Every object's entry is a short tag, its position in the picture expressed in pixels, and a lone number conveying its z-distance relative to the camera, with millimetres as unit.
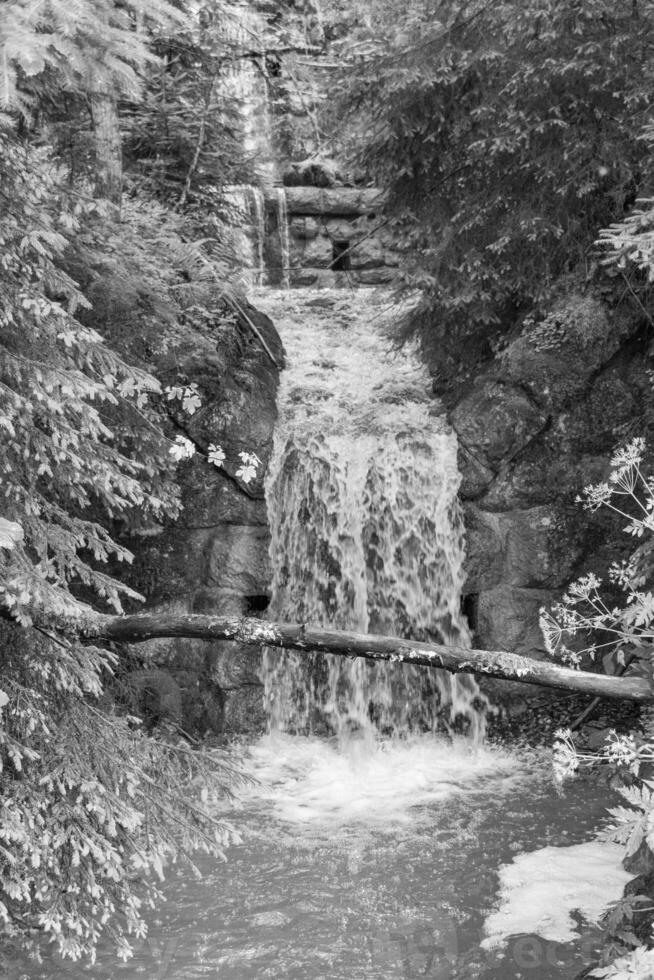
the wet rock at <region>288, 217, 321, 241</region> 16438
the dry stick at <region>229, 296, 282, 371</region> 9473
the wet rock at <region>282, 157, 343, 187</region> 16891
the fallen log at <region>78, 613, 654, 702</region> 4117
